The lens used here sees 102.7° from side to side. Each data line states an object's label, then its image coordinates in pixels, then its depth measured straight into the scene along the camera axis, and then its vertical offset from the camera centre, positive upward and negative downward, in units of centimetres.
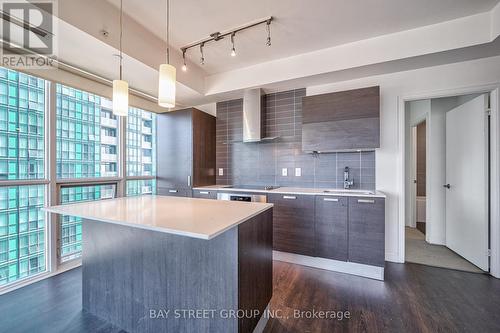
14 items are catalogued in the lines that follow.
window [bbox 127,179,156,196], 322 -36
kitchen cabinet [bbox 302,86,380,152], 243 +58
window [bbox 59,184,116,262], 248 -77
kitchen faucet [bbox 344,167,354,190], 275 -21
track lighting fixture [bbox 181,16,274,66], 209 +151
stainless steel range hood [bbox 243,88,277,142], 311 +81
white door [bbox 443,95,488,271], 237 -19
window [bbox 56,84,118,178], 248 +42
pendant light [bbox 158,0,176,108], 138 +56
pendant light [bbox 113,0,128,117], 147 +51
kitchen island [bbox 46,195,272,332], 118 -68
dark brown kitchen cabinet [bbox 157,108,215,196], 329 +25
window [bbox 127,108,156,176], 322 +39
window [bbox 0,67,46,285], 205 -7
